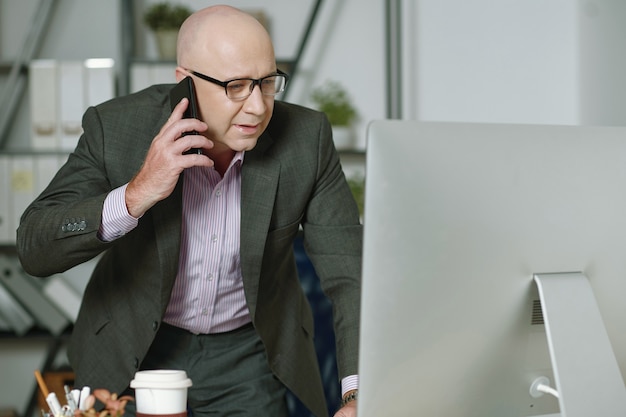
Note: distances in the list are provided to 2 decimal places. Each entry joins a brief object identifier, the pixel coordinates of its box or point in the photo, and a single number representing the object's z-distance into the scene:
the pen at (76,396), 2.02
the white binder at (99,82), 4.63
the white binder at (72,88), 4.62
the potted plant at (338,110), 4.85
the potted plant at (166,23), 4.73
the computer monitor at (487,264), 1.74
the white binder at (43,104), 4.63
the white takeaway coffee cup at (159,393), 1.99
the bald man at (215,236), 2.68
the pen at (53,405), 1.96
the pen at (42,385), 2.06
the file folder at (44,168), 4.63
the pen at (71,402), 1.97
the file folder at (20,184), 4.62
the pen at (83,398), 1.97
